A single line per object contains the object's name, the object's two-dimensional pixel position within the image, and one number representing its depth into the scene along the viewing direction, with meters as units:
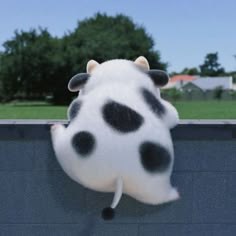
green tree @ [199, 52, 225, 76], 131.62
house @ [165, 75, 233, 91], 92.66
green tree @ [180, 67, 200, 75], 136.25
